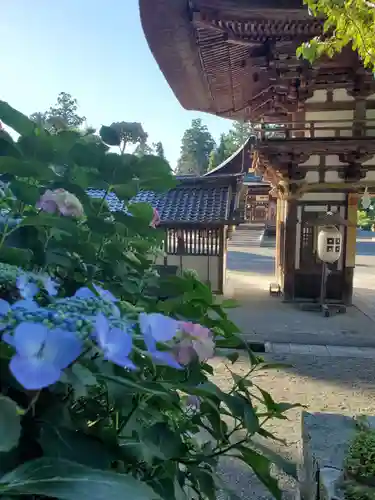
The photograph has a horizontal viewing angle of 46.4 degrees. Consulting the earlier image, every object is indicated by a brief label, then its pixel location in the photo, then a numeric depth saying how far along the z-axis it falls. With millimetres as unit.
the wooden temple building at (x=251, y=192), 10056
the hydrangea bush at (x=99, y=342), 327
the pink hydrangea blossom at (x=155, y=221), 796
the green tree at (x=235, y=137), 38956
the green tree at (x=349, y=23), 2285
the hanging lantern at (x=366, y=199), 7709
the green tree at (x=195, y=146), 43906
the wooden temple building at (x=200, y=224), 9062
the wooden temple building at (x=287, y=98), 4539
